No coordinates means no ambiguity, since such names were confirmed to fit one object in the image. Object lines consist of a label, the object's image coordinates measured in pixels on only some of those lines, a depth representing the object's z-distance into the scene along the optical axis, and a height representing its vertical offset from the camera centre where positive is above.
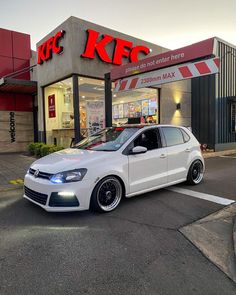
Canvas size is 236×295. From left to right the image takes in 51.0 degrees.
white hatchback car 4.18 -0.60
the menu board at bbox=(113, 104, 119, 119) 13.87 +1.48
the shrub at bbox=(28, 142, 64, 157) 10.09 -0.45
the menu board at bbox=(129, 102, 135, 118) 14.33 +1.58
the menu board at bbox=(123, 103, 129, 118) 14.35 +1.56
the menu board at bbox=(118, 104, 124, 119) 14.33 +1.45
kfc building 8.70 +2.31
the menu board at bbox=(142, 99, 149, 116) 14.03 +1.69
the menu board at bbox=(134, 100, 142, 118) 14.34 +1.64
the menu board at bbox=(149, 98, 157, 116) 13.77 +1.69
